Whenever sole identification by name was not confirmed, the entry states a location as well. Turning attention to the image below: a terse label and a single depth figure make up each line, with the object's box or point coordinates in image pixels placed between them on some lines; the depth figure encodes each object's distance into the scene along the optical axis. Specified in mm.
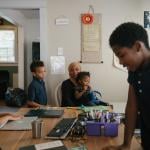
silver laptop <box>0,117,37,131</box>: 1994
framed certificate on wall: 4230
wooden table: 1621
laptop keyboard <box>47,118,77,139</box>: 1768
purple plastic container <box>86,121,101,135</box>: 1802
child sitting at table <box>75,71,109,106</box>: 3445
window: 7244
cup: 1779
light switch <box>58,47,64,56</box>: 4293
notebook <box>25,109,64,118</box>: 2385
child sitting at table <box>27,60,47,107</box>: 3475
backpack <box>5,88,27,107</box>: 4820
